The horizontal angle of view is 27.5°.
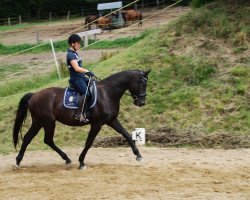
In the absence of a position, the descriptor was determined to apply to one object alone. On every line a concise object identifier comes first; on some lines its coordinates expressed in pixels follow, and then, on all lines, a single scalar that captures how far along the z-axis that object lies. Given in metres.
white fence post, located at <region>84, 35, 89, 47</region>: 31.50
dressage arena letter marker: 12.87
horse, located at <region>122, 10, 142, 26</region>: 42.29
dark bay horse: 10.53
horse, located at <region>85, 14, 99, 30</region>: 44.53
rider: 10.38
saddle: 10.48
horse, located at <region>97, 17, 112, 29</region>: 41.00
